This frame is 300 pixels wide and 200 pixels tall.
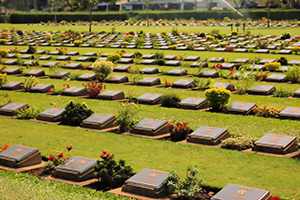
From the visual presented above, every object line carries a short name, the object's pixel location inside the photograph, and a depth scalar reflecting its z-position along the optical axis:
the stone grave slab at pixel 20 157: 8.70
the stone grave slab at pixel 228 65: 19.85
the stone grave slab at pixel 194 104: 13.20
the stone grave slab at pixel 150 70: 19.89
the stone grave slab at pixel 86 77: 18.57
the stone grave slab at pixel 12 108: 13.45
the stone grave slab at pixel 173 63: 21.84
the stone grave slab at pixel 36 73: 20.33
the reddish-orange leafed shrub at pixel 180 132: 10.41
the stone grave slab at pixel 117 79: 17.95
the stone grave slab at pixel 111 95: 14.86
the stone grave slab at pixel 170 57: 23.70
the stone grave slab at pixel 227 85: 15.08
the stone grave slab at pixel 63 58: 24.86
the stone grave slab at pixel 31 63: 23.44
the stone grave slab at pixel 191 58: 22.98
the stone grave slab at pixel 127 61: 23.39
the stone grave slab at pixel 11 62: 24.19
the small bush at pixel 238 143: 9.60
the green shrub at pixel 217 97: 12.60
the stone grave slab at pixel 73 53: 27.46
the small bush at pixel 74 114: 12.13
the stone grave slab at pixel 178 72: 19.36
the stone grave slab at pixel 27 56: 26.64
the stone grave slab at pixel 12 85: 17.58
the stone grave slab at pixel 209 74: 18.39
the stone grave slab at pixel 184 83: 16.38
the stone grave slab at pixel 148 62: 22.62
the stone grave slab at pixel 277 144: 9.03
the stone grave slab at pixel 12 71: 21.39
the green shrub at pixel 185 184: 6.82
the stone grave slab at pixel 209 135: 9.90
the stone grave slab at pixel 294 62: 20.13
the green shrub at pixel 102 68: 17.61
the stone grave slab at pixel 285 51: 24.47
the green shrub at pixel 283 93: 14.46
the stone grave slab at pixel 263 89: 14.80
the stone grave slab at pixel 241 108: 12.36
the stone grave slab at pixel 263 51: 25.17
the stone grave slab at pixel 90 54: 26.09
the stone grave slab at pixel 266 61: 20.52
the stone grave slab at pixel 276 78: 16.80
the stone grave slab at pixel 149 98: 14.05
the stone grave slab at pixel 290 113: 11.59
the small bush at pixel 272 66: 19.09
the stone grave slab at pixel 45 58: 25.81
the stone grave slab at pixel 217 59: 22.08
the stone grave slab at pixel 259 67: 18.91
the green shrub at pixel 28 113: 13.07
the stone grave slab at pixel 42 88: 16.78
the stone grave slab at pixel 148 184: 7.03
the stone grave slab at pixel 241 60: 20.77
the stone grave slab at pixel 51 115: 12.58
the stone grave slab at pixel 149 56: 24.18
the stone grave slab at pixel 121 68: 20.69
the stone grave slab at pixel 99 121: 11.57
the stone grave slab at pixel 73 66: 22.05
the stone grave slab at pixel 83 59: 24.44
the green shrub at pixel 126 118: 11.39
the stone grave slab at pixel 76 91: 15.86
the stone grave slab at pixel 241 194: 6.42
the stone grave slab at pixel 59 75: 19.67
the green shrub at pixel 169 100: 13.86
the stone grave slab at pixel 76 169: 7.91
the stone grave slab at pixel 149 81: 17.15
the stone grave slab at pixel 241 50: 26.01
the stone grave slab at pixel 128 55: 24.76
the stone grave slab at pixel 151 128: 10.76
